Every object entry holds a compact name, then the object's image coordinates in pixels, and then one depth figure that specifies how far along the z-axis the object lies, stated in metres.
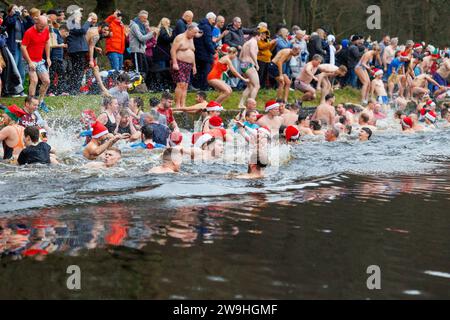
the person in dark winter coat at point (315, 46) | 23.83
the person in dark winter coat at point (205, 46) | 19.81
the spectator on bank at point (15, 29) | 16.72
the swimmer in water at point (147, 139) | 14.50
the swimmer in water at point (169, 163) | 12.74
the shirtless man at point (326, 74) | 23.19
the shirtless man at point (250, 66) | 20.30
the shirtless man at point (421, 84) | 28.62
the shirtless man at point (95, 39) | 17.67
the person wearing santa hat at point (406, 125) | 21.88
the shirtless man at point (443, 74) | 30.39
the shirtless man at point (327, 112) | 20.77
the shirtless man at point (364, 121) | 21.23
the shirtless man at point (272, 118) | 17.28
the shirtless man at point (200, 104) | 18.04
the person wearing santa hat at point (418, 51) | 29.75
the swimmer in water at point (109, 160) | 13.05
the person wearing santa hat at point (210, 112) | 15.95
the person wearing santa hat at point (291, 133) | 16.23
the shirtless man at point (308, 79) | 22.47
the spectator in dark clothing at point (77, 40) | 18.03
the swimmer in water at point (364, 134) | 19.48
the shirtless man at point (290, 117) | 19.09
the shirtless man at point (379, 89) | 25.81
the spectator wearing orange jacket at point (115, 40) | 18.33
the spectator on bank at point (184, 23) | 19.03
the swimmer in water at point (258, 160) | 12.20
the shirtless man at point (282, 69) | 21.92
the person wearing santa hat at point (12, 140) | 13.44
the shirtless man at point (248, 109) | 17.38
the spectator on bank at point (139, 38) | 18.78
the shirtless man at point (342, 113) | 21.47
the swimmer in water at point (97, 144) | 13.49
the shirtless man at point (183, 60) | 18.44
